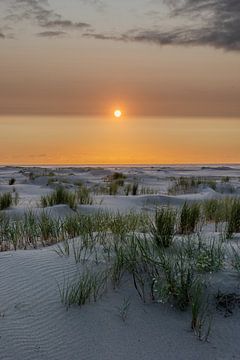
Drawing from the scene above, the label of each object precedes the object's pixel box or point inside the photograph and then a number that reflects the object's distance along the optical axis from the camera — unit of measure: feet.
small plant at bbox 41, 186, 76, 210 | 35.12
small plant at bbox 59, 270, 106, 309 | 12.35
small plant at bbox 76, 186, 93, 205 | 38.09
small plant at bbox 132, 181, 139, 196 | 51.85
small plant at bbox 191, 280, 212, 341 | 11.38
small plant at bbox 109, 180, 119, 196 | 50.67
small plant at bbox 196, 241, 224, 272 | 13.78
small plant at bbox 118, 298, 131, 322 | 12.00
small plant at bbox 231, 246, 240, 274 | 14.02
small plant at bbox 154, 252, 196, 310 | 12.34
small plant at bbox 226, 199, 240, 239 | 21.39
